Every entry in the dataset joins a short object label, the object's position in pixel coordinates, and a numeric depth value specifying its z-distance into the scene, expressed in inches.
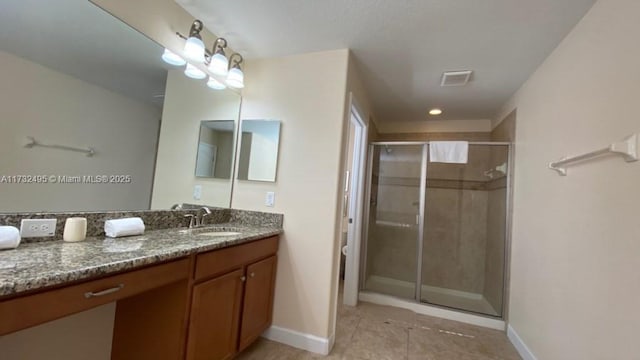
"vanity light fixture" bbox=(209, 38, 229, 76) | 77.4
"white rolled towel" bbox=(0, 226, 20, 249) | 39.4
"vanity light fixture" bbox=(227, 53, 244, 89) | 83.9
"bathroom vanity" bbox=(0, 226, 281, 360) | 32.5
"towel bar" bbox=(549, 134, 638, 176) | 45.3
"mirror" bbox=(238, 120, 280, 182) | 87.8
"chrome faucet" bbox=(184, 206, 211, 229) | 77.2
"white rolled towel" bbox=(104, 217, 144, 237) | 54.6
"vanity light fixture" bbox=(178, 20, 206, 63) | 68.6
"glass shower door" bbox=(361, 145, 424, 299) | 137.6
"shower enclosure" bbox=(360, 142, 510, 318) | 129.5
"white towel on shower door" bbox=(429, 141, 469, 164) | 121.4
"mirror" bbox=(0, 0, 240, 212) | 44.5
